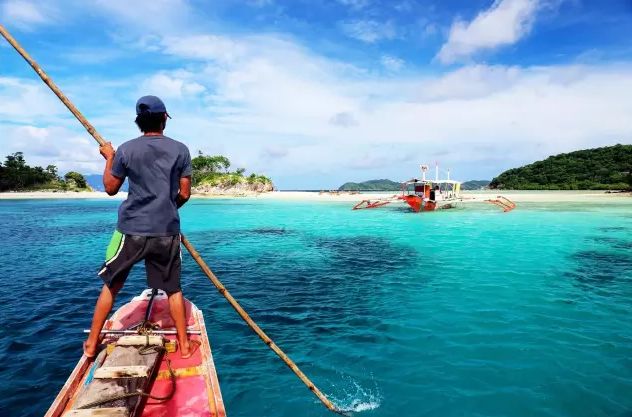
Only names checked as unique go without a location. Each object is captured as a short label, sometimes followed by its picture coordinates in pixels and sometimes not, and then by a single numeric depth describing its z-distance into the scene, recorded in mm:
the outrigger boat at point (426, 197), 49688
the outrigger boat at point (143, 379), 3547
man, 4766
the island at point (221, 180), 119250
